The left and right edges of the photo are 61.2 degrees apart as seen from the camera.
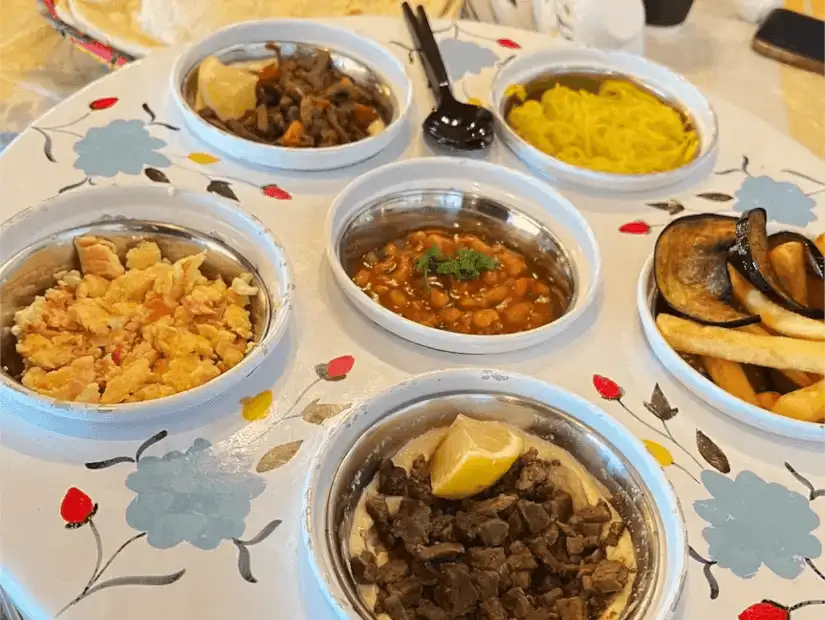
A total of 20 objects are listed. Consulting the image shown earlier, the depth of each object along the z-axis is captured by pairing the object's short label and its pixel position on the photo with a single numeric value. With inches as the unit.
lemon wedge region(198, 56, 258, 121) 18.2
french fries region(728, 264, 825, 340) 13.8
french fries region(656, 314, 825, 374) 13.4
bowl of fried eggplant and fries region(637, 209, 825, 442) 13.4
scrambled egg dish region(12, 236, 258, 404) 12.5
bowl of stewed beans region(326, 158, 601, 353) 14.5
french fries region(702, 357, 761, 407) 13.8
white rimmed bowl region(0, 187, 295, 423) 13.6
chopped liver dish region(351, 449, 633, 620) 10.6
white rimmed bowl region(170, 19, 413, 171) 16.7
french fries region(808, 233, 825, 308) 15.2
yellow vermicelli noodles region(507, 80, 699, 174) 18.6
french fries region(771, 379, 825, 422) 13.2
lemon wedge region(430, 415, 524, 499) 11.4
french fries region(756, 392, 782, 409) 13.8
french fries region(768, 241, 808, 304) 15.1
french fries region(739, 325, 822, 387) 13.9
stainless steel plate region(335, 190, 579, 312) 16.6
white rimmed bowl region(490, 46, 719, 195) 17.5
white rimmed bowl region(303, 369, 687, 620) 10.5
